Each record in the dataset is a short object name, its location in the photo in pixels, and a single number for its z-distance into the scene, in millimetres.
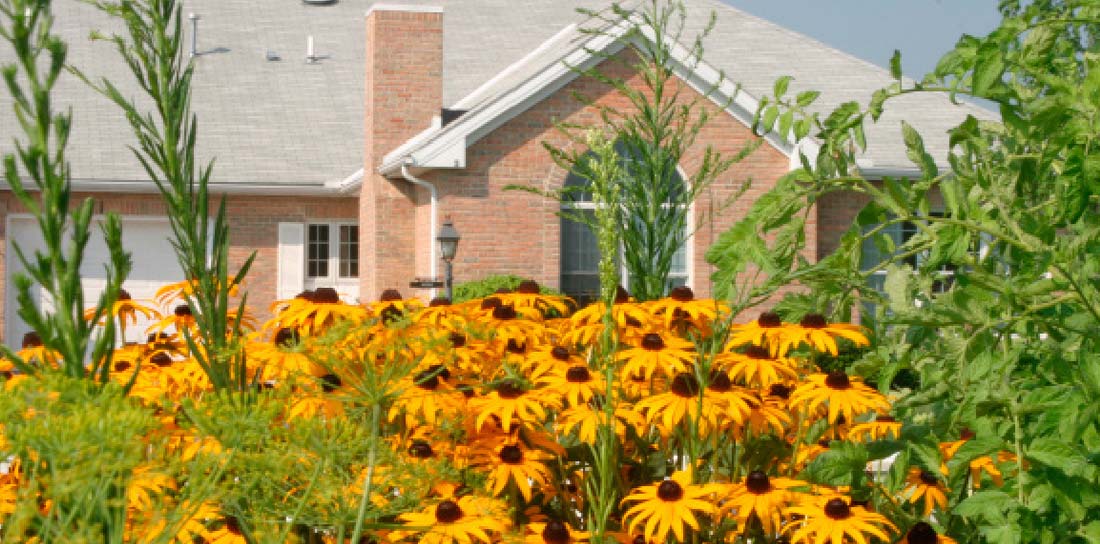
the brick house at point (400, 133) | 19297
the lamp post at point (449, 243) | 17031
